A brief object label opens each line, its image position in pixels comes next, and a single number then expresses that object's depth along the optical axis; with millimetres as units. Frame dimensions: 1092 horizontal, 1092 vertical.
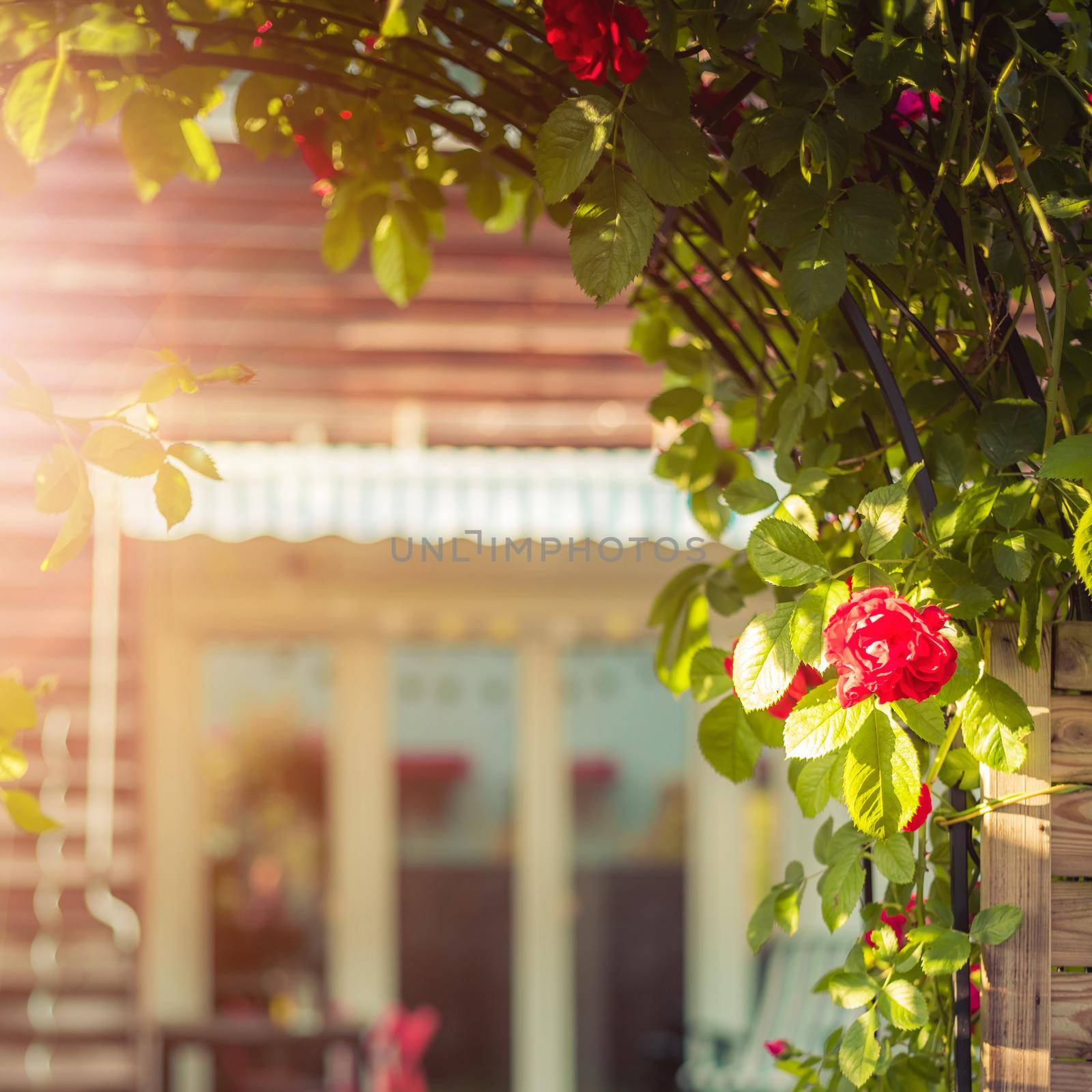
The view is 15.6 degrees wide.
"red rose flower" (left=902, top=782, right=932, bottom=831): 2780
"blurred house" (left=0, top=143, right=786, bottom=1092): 10118
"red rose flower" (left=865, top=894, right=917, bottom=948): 2954
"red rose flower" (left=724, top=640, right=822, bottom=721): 2878
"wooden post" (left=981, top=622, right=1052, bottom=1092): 2801
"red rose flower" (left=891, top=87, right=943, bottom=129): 2957
